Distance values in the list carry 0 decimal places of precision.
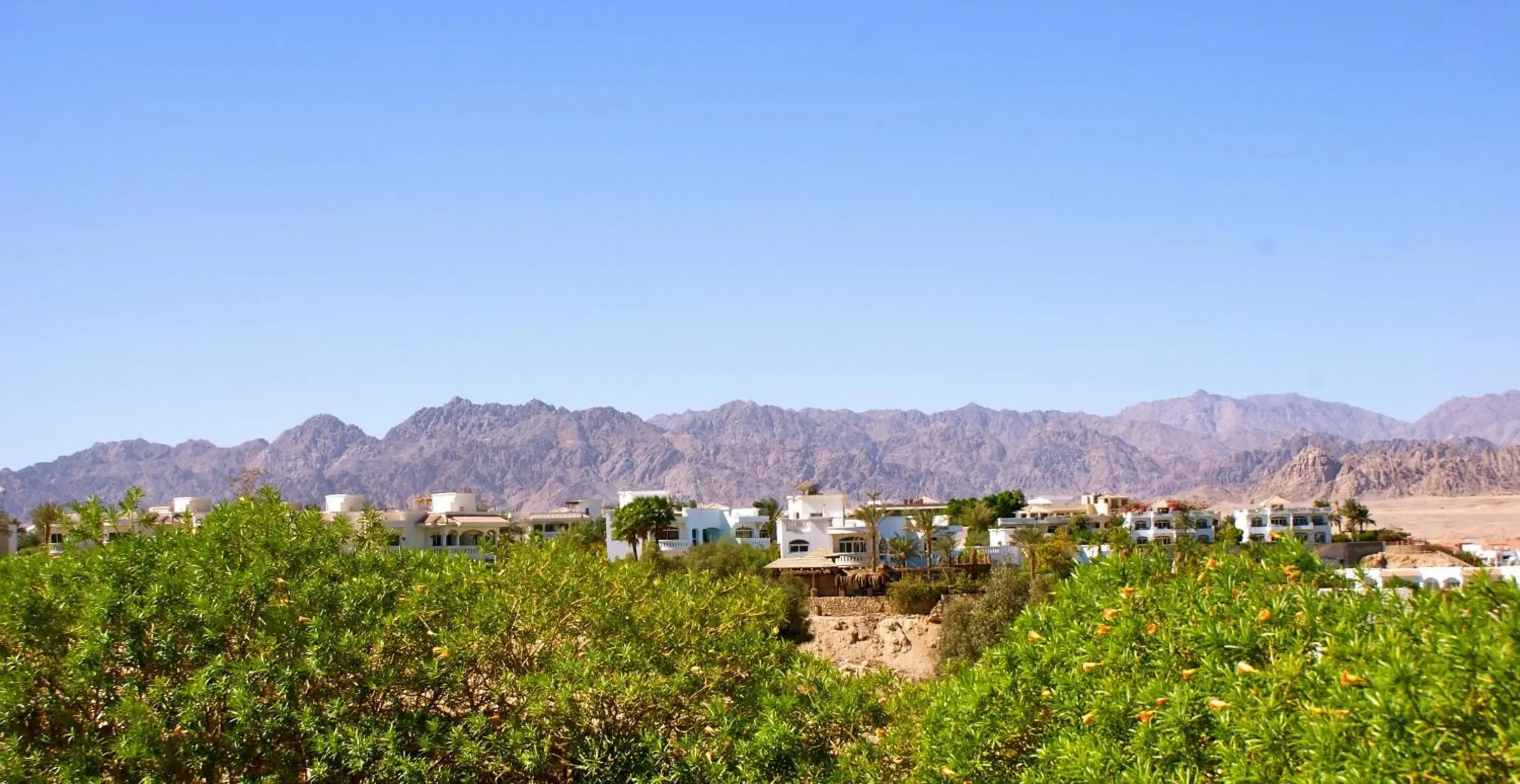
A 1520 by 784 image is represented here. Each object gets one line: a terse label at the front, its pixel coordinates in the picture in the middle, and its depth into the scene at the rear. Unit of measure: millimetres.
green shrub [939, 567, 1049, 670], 35250
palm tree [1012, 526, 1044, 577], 48622
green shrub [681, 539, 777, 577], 53750
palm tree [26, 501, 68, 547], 46906
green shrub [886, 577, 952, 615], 46688
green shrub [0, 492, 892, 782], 11742
